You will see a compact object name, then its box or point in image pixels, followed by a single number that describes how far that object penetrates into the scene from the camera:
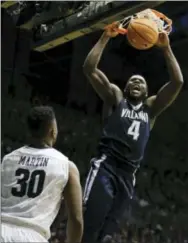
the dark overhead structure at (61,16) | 4.71
